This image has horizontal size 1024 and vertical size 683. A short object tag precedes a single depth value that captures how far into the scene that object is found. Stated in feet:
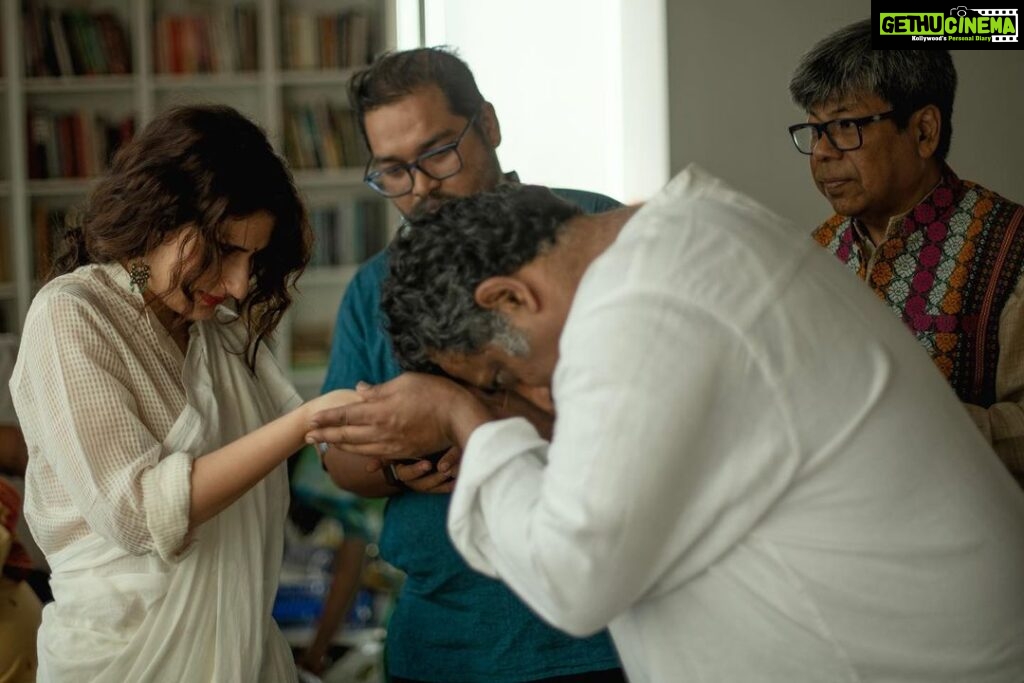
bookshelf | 15.21
